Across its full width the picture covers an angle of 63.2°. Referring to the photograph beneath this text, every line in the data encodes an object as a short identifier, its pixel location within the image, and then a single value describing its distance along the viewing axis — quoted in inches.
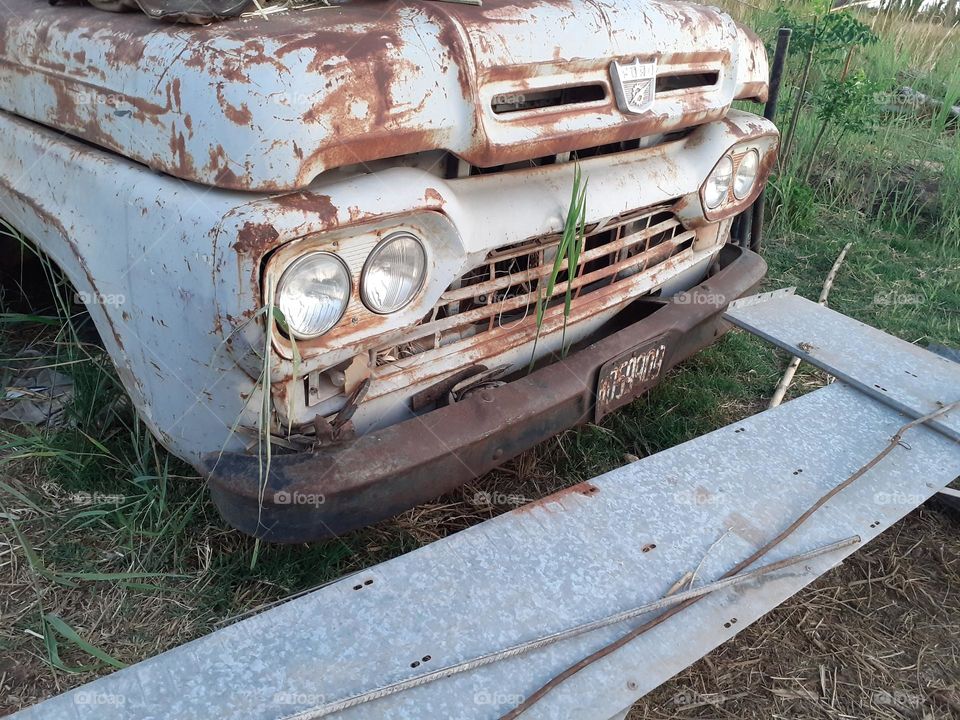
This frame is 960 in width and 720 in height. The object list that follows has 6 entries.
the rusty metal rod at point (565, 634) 57.8
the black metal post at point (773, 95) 135.5
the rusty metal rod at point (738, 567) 61.0
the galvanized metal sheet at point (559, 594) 59.2
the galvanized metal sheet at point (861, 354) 101.2
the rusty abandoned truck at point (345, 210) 61.7
